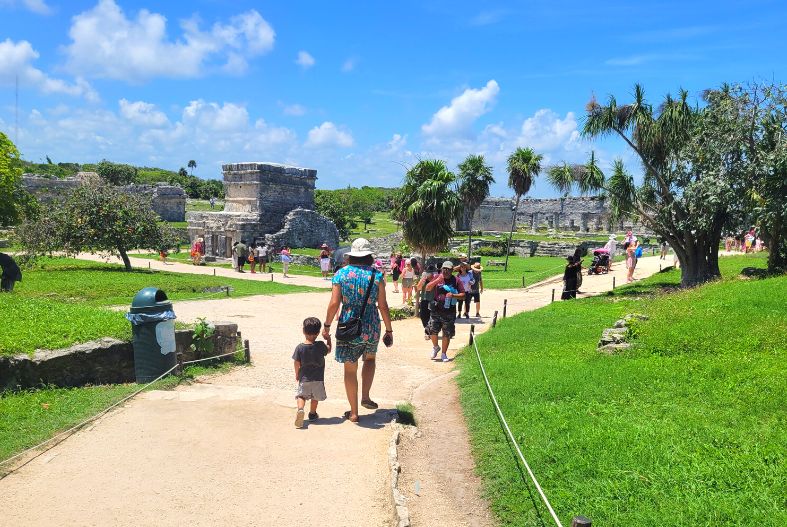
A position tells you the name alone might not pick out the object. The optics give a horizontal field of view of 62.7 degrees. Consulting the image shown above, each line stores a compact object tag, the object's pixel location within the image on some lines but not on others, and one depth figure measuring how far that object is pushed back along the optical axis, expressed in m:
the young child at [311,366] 6.68
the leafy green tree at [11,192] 24.81
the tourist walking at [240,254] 27.14
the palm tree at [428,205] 15.97
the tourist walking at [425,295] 12.44
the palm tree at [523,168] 34.31
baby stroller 25.08
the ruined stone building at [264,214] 32.62
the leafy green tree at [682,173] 16.20
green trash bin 8.10
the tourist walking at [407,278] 18.77
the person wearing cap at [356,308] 6.54
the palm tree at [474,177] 32.94
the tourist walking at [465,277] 14.69
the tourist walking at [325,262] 26.61
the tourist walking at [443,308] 10.49
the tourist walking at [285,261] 25.78
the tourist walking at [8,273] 14.77
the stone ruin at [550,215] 54.44
